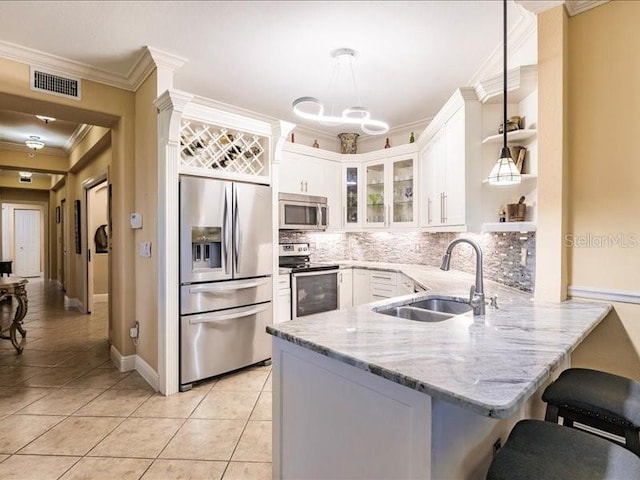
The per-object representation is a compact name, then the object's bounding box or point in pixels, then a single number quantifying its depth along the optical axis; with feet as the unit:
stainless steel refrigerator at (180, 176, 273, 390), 9.17
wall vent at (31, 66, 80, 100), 8.96
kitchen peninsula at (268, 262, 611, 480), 3.16
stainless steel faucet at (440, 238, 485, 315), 5.54
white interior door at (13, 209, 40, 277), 35.45
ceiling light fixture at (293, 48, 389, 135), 7.98
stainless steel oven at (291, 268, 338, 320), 12.68
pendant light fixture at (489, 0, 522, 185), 6.21
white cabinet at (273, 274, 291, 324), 12.17
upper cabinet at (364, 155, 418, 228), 13.64
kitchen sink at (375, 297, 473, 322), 6.48
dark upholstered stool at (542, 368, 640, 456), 4.17
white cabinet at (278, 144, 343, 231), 13.61
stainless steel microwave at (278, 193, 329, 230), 13.28
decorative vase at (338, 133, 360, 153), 15.87
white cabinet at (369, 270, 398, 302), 13.17
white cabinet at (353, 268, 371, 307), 14.21
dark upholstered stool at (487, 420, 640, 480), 3.14
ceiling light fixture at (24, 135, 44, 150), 16.21
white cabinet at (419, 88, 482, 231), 8.41
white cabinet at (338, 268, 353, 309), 14.16
